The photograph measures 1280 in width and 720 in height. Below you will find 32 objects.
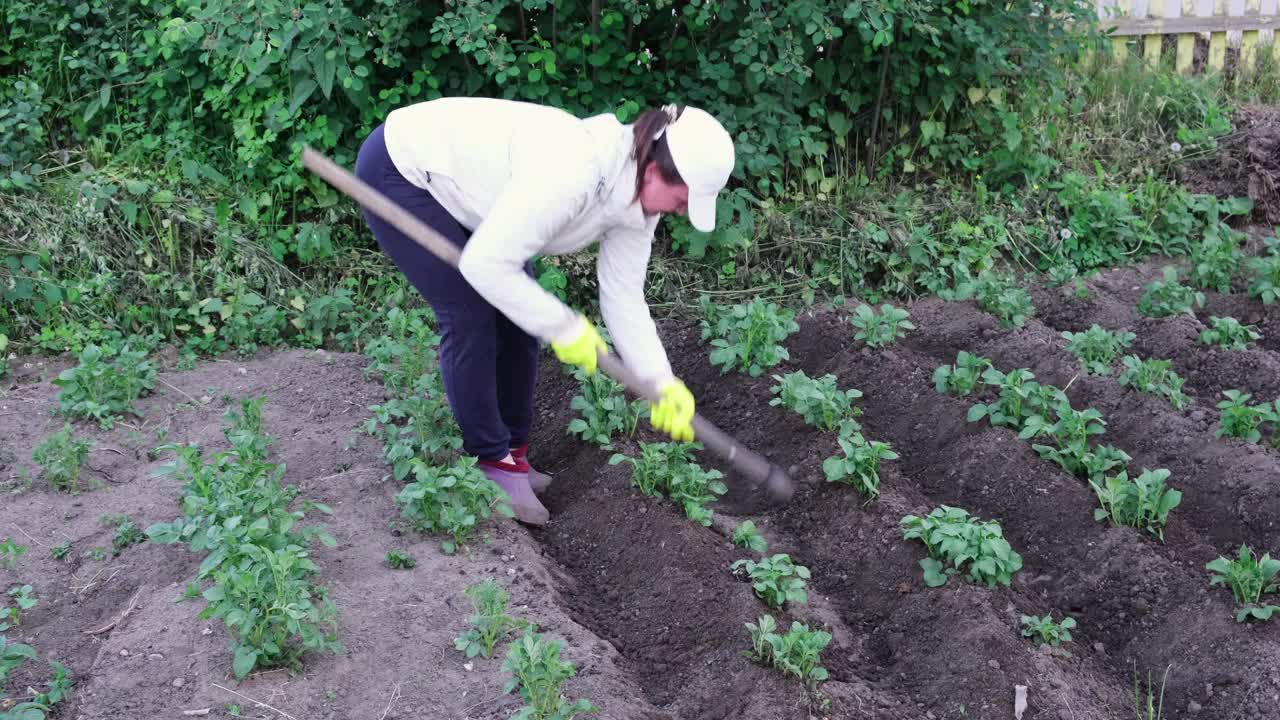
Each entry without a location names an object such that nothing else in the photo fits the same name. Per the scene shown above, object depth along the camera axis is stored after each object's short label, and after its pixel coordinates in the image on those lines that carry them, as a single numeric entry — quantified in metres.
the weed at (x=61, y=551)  3.77
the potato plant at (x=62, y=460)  4.17
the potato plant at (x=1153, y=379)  4.59
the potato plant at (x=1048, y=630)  3.33
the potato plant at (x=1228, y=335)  5.07
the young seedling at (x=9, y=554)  3.59
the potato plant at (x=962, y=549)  3.49
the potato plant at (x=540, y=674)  2.88
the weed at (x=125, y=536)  3.80
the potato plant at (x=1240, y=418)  4.23
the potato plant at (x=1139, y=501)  3.75
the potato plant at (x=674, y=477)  3.95
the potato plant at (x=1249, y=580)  3.32
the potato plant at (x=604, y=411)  4.33
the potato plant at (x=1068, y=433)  4.11
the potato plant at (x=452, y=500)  3.66
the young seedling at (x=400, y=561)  3.61
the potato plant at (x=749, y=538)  3.72
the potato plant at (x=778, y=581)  3.39
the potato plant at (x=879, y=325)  5.14
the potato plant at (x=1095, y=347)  4.91
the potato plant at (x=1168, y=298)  5.47
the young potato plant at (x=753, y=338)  4.93
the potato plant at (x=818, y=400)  4.37
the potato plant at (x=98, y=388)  4.66
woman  3.01
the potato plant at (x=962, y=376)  4.64
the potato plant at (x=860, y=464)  3.98
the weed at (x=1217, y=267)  5.87
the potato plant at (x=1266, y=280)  5.56
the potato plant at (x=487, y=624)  3.18
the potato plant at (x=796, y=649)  3.12
